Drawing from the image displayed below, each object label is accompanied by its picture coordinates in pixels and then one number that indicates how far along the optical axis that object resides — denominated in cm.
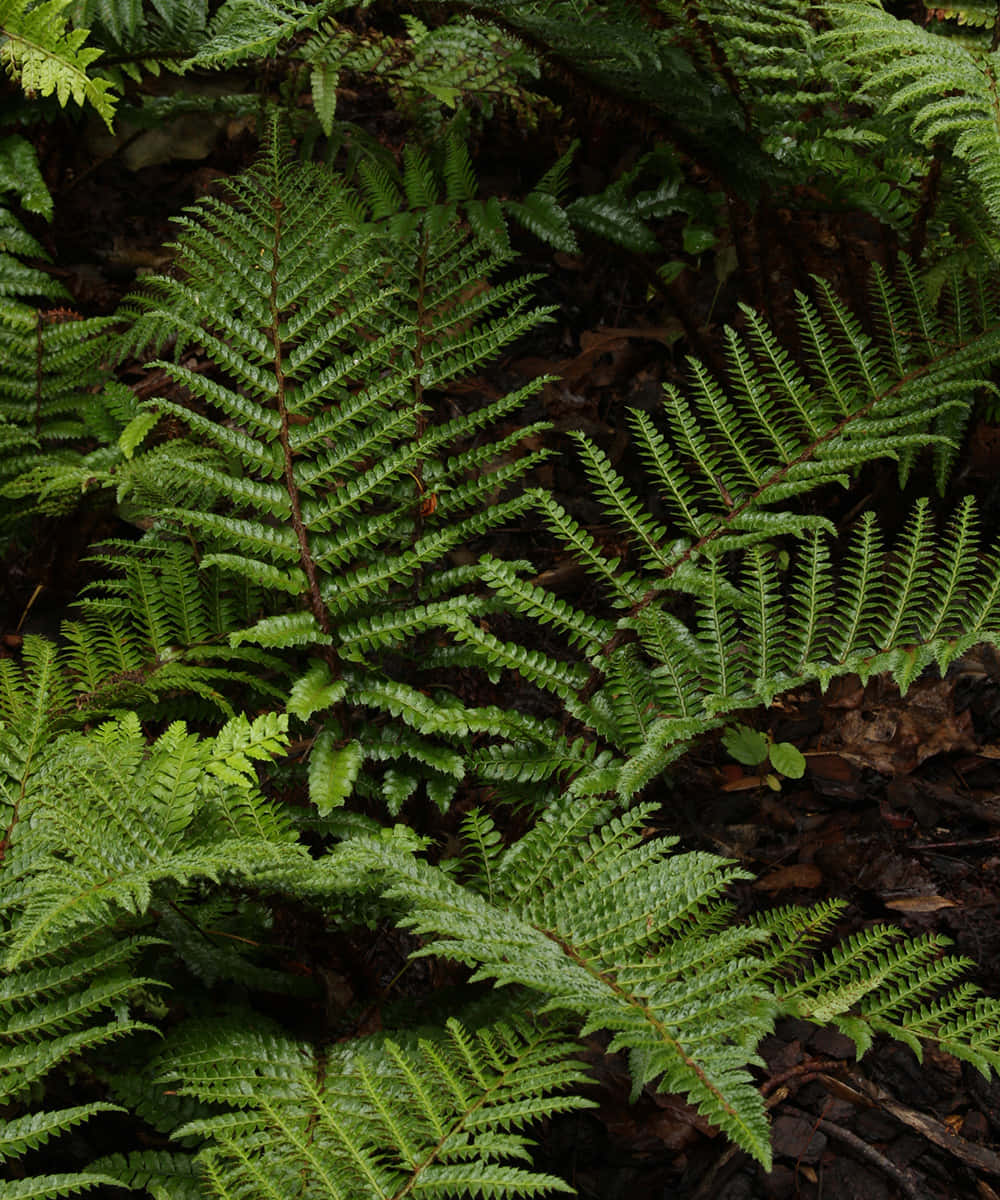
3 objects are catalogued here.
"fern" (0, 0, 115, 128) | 238
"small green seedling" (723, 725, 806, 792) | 240
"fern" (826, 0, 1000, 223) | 185
